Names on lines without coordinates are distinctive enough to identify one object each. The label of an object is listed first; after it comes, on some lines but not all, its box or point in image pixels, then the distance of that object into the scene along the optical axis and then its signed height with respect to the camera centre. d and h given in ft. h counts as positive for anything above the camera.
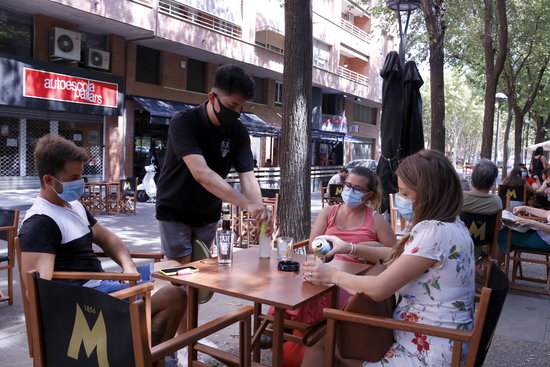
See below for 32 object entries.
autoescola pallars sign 44.65 +7.34
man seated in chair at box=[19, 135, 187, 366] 8.05 -1.22
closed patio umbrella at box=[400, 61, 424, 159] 19.07 +2.21
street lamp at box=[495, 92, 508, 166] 67.61 +10.84
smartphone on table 9.03 -1.98
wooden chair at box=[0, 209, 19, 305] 14.66 -2.21
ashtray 9.53 -1.92
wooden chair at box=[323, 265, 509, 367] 6.39 -2.15
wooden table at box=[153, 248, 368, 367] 7.81 -2.04
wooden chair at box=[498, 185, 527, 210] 29.09 -1.11
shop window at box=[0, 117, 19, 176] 45.37 +1.44
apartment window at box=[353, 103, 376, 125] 103.55 +12.53
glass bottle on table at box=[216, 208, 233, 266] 9.70 -1.64
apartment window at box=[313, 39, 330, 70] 81.71 +19.87
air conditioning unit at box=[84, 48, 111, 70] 50.03 +11.01
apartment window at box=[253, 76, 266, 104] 73.67 +11.93
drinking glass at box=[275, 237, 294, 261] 10.26 -1.69
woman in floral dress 7.02 -1.49
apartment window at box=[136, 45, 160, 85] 56.75 +11.92
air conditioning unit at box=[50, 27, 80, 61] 46.91 +11.71
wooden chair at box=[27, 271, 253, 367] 5.68 -2.17
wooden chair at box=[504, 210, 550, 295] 18.17 -3.48
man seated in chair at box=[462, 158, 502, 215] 17.04 -0.77
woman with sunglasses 11.78 -1.19
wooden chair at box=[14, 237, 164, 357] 7.74 -1.98
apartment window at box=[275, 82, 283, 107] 77.61 +12.08
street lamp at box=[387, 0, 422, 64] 20.68 +7.26
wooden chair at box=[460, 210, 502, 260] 17.06 -1.80
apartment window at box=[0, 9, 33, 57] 44.28 +11.93
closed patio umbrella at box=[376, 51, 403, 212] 18.45 +2.01
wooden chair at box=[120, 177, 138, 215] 39.34 -2.36
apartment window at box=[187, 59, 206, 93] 63.31 +12.04
